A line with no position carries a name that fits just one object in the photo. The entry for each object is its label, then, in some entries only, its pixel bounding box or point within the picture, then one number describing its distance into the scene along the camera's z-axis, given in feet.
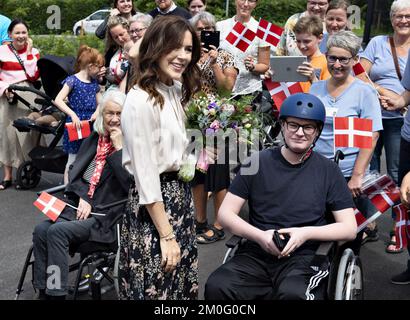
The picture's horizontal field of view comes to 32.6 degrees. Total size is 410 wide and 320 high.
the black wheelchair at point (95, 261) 14.17
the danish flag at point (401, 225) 14.84
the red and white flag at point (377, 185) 15.21
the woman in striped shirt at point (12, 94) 25.40
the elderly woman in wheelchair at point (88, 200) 14.43
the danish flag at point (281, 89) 17.62
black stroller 23.70
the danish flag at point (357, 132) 14.98
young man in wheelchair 12.00
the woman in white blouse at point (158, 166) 10.08
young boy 18.40
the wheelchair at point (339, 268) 11.77
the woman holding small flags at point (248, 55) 21.42
